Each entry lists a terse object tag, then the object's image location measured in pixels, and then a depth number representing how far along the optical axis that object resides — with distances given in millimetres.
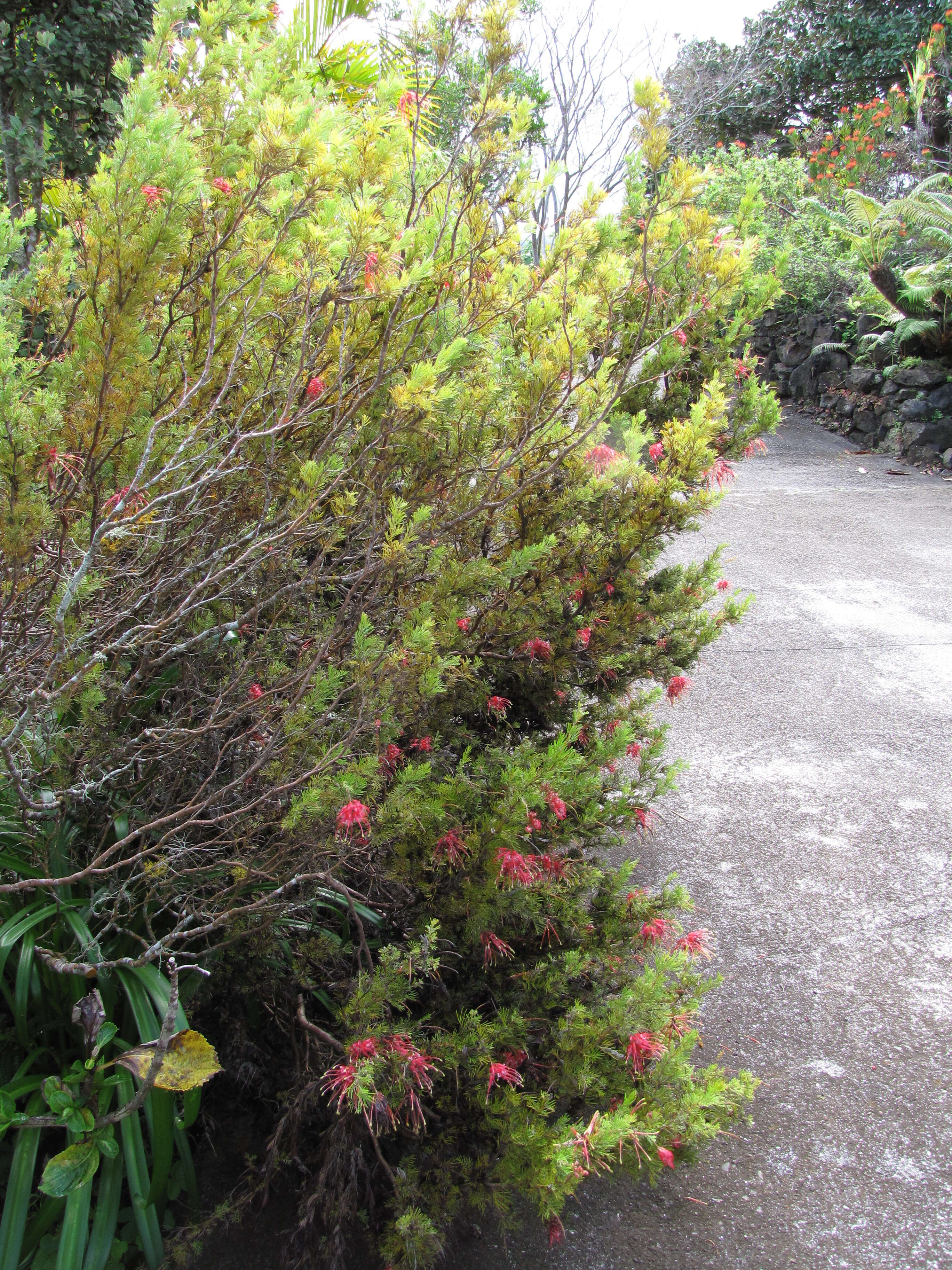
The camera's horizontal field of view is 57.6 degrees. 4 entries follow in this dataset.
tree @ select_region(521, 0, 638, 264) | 11195
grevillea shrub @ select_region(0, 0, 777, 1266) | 1690
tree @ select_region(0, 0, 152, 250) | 4281
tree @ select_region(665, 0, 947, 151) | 17484
